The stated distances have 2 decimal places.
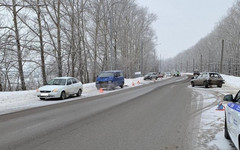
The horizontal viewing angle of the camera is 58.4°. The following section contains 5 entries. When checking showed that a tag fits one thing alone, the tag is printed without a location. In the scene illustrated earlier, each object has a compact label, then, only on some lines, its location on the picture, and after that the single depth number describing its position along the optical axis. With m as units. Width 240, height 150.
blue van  23.11
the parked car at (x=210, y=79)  22.92
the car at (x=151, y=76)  45.59
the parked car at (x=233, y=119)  3.70
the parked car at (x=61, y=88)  14.48
